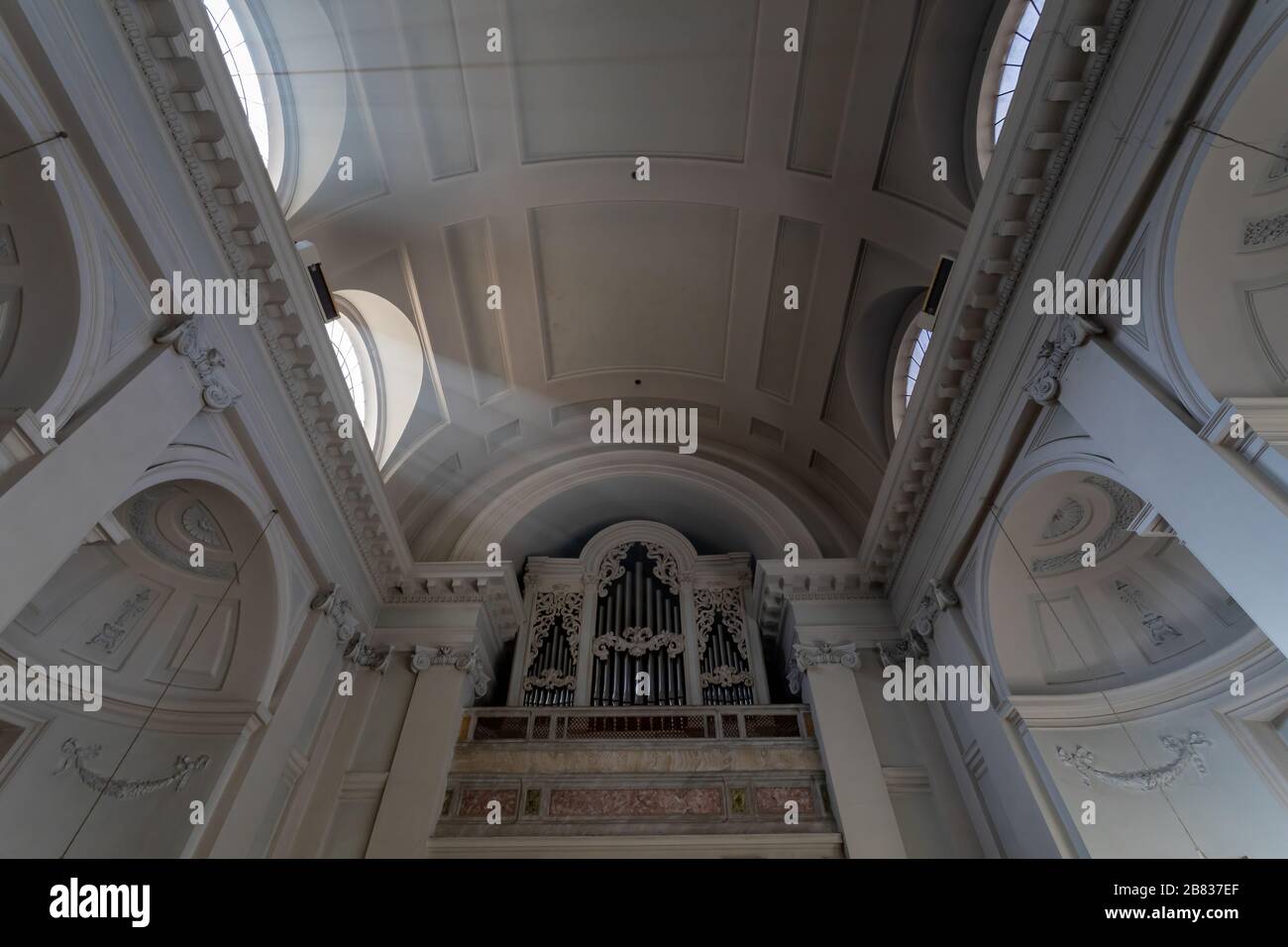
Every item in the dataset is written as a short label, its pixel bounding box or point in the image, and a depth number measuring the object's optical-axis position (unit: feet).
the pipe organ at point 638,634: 29.45
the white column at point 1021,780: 17.88
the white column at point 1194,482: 11.25
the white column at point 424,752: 22.30
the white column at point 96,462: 12.28
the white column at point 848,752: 22.07
